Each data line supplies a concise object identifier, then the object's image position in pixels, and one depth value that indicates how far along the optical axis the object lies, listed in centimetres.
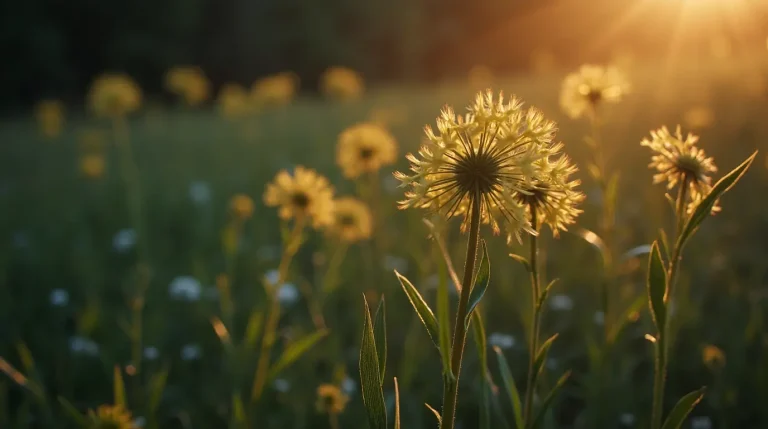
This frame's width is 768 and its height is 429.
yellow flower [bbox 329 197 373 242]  91
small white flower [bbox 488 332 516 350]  76
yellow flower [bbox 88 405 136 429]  55
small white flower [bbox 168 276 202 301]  95
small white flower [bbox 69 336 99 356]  81
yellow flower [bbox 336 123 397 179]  87
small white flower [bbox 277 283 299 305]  95
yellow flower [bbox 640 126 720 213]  51
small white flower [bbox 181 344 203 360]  84
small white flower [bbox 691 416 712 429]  67
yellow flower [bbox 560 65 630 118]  64
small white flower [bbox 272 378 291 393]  73
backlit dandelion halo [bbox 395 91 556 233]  48
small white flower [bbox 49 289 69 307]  92
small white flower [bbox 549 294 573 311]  87
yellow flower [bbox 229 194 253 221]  105
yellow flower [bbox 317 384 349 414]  64
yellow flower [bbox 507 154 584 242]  48
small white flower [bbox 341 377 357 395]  73
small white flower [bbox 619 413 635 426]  67
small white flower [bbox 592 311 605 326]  81
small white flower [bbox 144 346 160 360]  79
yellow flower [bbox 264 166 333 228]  70
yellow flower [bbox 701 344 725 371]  66
